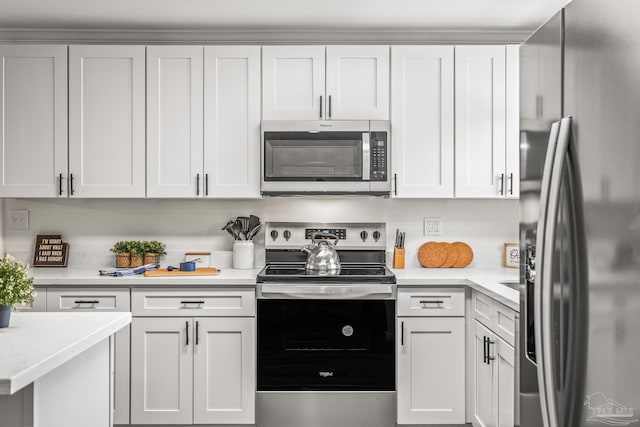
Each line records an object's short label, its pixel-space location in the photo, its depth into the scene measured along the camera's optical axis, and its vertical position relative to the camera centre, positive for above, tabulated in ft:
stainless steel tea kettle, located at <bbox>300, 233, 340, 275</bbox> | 10.87 -0.89
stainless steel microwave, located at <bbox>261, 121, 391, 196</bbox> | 10.94 +1.08
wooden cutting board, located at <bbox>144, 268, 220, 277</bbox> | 10.47 -1.13
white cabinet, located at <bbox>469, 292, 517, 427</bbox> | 7.94 -2.33
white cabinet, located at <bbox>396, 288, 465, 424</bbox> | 10.26 -2.74
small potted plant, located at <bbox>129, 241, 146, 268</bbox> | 11.62 -0.84
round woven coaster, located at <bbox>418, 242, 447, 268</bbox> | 12.00 -0.89
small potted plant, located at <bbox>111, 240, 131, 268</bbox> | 11.63 -0.86
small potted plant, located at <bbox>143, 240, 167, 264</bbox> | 11.71 -0.82
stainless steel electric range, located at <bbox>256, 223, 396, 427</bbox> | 10.02 -2.41
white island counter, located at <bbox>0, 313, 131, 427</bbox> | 4.41 -1.37
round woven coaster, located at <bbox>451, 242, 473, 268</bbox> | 12.01 -0.91
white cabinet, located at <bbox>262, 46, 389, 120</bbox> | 11.07 +2.53
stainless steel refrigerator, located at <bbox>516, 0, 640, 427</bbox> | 3.63 -0.03
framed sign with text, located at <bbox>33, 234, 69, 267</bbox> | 11.87 -0.84
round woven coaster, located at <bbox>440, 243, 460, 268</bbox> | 12.01 -0.97
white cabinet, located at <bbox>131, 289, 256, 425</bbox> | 10.19 -2.61
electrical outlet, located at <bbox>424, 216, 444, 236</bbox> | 12.25 -0.28
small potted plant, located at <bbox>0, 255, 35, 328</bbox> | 5.35 -0.71
